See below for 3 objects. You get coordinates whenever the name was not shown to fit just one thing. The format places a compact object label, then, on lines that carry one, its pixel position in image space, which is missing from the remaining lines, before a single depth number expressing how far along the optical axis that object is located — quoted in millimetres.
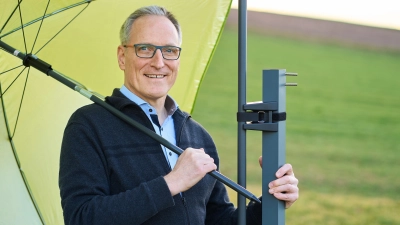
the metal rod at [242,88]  2400
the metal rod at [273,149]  2365
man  2324
